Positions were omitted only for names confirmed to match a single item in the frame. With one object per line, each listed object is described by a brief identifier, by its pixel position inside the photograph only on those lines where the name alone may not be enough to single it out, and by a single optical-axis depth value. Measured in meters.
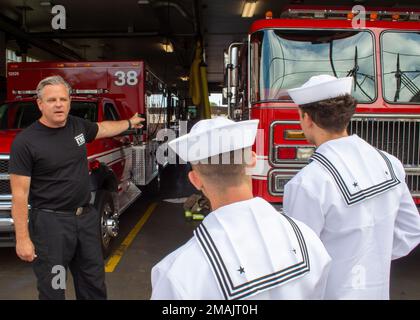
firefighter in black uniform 3.20
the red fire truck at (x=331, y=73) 5.08
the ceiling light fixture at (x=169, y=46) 15.93
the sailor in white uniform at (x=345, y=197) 1.85
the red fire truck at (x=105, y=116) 5.46
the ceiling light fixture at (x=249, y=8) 11.59
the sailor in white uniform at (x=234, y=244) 1.24
